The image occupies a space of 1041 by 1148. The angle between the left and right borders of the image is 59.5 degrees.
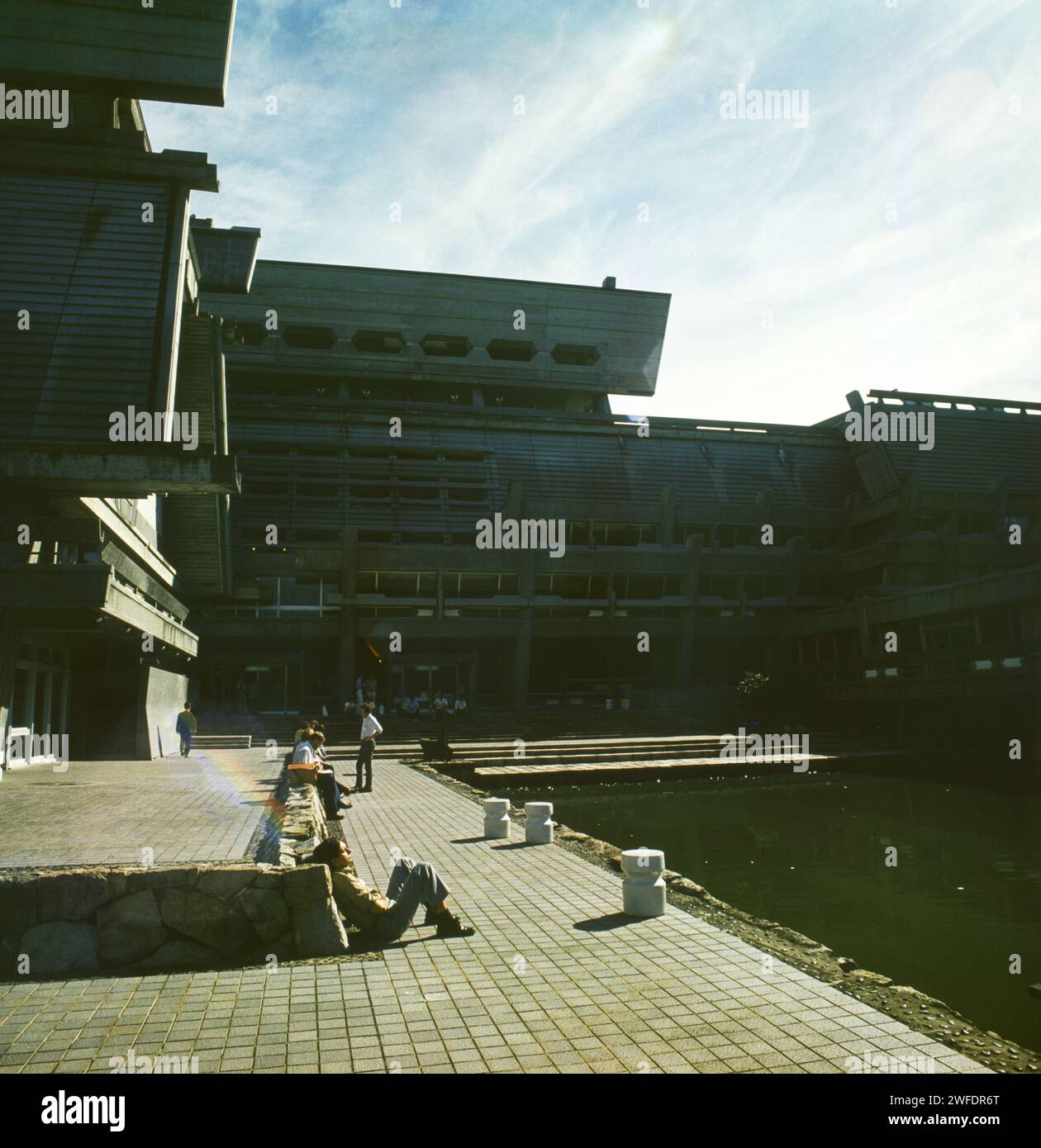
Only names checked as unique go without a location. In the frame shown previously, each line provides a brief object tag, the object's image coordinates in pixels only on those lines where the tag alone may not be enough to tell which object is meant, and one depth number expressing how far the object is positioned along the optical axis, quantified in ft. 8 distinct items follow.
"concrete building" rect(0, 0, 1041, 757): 56.75
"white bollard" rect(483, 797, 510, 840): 41.34
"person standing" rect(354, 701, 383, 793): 59.05
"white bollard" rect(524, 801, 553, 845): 40.04
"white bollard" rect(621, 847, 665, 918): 26.40
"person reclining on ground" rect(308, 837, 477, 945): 23.62
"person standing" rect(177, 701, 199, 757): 84.94
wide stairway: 76.38
